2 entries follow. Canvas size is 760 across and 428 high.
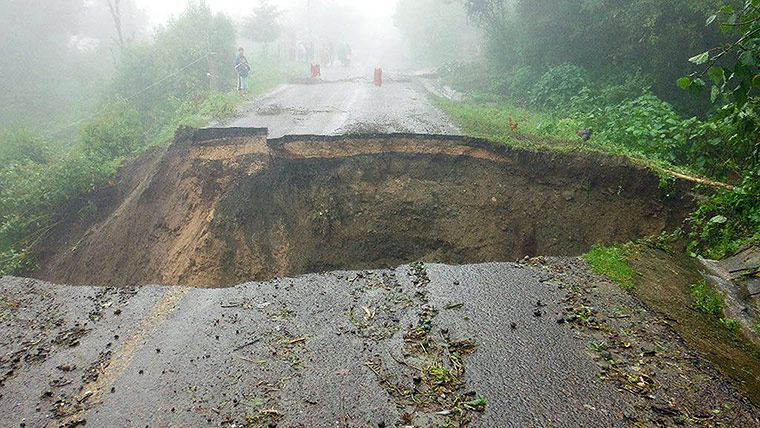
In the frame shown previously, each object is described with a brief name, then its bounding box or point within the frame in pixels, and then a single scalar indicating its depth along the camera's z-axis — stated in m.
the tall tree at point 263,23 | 24.12
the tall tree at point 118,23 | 20.33
